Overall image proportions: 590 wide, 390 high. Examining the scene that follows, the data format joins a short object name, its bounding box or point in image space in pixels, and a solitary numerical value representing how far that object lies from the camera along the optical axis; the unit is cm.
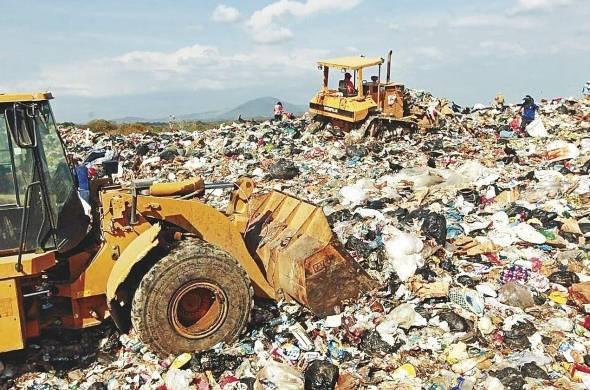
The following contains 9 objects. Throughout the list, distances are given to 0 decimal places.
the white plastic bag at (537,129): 1229
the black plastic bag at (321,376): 387
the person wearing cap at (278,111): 1781
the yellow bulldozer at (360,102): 1330
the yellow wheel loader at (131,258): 377
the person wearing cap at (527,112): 1288
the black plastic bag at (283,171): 1016
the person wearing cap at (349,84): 1386
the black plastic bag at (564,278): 505
